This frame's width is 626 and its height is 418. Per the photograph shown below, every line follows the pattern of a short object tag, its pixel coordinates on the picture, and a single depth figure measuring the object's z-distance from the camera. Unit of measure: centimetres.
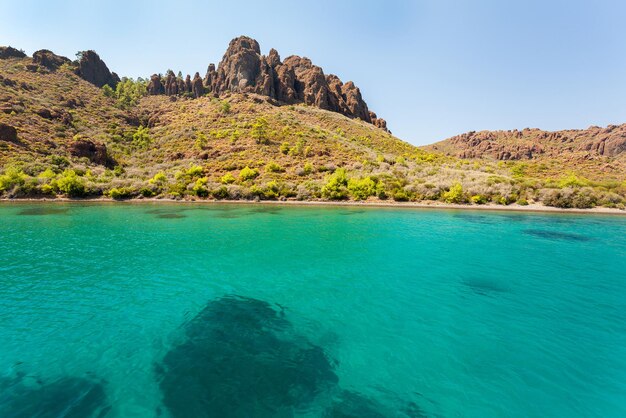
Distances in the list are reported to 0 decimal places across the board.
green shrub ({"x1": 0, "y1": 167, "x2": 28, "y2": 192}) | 5088
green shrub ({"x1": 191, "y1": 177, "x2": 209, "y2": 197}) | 5900
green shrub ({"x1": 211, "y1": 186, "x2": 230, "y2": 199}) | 5884
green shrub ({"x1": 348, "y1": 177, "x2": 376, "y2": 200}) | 5809
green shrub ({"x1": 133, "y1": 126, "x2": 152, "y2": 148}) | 9062
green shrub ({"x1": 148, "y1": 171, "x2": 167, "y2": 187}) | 6169
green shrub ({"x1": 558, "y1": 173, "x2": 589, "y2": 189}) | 5566
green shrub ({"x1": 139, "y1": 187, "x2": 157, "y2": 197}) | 5875
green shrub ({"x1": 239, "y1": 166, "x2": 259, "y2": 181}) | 6550
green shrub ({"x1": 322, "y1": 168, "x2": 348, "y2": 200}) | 5833
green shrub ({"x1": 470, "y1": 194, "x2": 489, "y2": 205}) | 5309
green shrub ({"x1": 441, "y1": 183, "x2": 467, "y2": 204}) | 5328
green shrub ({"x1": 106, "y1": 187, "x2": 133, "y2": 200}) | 5566
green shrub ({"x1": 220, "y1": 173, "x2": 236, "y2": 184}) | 6378
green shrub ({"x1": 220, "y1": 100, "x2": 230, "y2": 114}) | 10819
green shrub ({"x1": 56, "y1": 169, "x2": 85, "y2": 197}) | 5338
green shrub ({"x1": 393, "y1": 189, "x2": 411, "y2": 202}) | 5588
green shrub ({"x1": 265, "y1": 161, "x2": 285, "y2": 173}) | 6972
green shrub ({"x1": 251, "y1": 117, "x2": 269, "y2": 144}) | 8669
